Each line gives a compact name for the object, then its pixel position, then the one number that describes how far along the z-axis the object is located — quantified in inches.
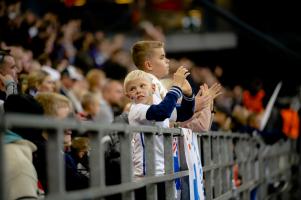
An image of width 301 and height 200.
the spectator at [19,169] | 283.6
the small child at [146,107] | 393.4
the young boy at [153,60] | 439.9
